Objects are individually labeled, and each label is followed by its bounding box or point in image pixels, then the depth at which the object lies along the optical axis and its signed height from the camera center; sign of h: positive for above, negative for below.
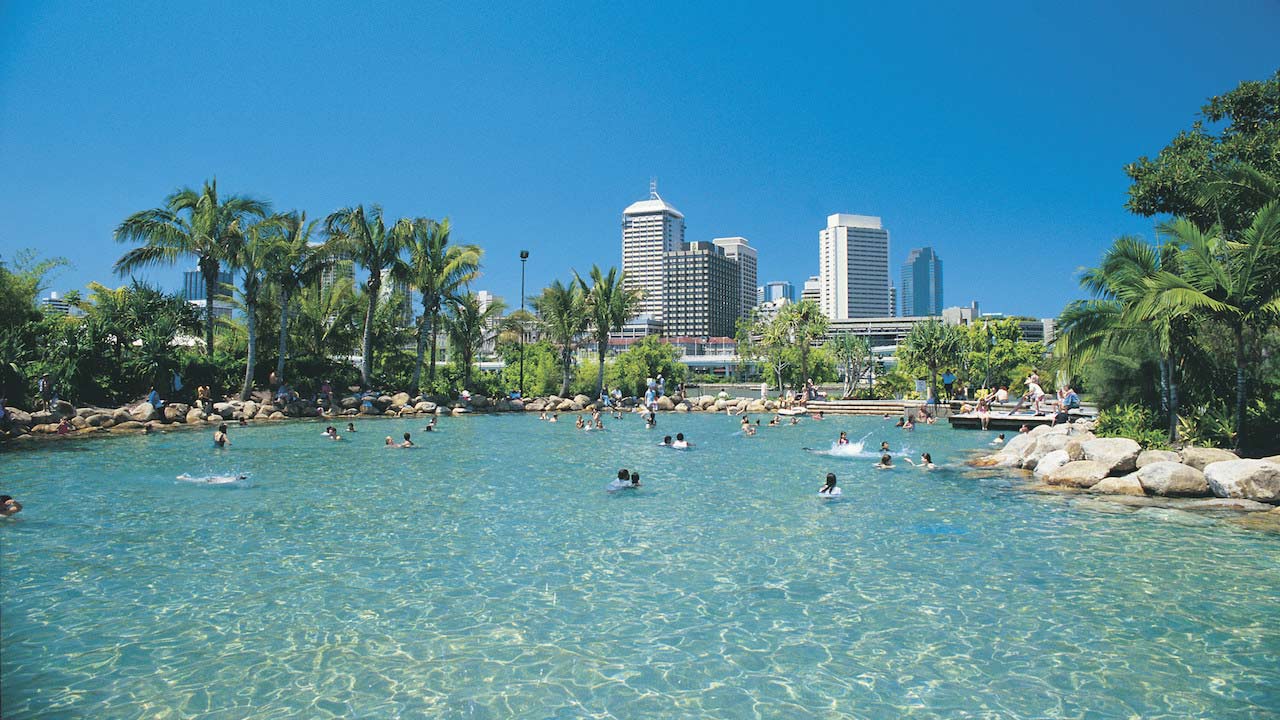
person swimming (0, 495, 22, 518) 12.69 -2.14
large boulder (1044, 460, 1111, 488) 16.78 -2.26
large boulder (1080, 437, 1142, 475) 16.97 -1.80
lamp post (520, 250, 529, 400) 46.94 +6.07
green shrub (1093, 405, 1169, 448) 19.19 -1.37
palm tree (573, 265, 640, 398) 47.69 +5.13
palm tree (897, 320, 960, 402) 51.16 +2.43
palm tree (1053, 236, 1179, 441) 18.41 +1.65
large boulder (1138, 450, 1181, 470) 16.64 -1.85
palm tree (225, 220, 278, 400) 32.12 +5.54
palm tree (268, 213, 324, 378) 33.62 +5.84
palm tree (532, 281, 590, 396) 46.88 +4.30
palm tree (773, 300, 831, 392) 54.84 +4.38
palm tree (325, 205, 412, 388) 36.91 +7.15
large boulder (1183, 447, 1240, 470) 16.25 -1.79
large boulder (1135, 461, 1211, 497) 15.13 -2.19
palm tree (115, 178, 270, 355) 31.05 +6.64
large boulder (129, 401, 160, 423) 27.52 -1.06
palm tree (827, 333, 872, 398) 62.69 +2.28
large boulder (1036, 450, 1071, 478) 18.09 -2.12
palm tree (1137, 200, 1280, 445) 15.77 +2.14
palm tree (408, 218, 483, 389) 40.22 +6.55
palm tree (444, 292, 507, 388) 44.38 +3.52
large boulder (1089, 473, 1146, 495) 15.73 -2.38
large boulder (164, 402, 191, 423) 28.61 -1.11
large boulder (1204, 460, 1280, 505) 14.29 -2.07
